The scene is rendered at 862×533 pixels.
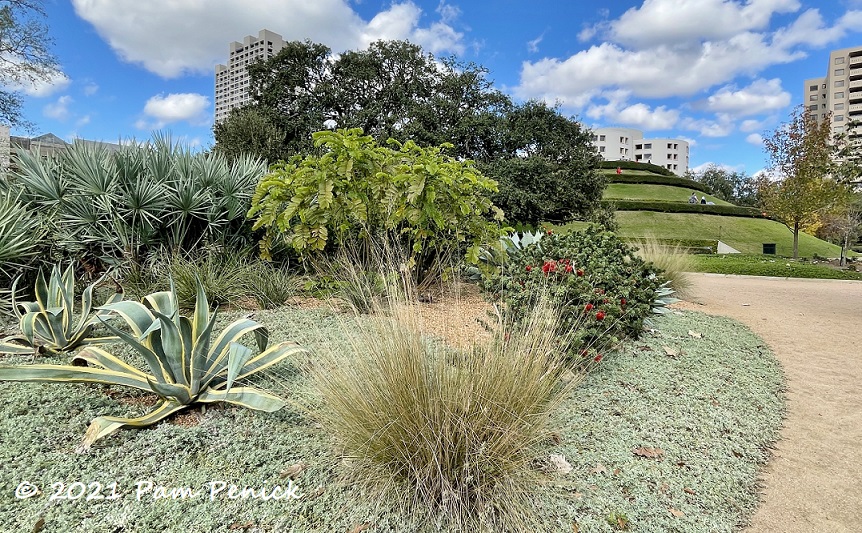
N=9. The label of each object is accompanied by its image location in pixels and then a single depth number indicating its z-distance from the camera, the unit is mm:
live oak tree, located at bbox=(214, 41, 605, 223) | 13094
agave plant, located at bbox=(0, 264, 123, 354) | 3129
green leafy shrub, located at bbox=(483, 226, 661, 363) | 3727
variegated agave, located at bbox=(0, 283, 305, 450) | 2354
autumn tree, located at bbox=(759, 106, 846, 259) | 18188
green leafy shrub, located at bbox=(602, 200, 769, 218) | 31781
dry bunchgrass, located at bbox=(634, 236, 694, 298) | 8102
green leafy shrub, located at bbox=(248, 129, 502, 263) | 4961
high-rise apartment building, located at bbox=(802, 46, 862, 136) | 53094
